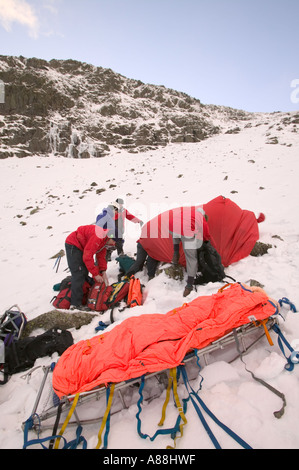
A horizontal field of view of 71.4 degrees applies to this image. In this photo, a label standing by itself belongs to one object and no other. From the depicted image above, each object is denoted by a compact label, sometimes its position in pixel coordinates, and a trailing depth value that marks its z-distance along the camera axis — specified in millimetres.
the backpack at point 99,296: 3810
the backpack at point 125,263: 5070
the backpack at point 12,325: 2960
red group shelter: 4477
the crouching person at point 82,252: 3914
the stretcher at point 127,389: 1947
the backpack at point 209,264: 3973
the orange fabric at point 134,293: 3671
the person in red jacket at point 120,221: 5700
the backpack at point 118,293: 3816
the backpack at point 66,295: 4039
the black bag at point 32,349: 2723
